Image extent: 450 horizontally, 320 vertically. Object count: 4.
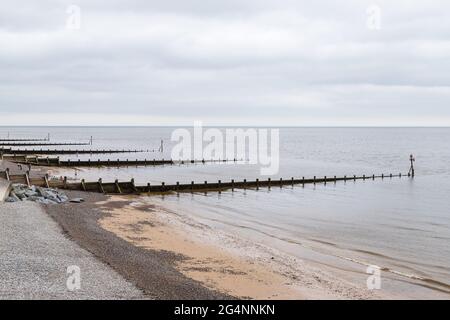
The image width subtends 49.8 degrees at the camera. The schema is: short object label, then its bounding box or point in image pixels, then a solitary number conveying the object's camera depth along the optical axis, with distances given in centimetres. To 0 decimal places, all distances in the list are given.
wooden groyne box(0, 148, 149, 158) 7960
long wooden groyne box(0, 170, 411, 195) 3824
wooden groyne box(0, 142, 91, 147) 12085
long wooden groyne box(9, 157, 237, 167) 6531
